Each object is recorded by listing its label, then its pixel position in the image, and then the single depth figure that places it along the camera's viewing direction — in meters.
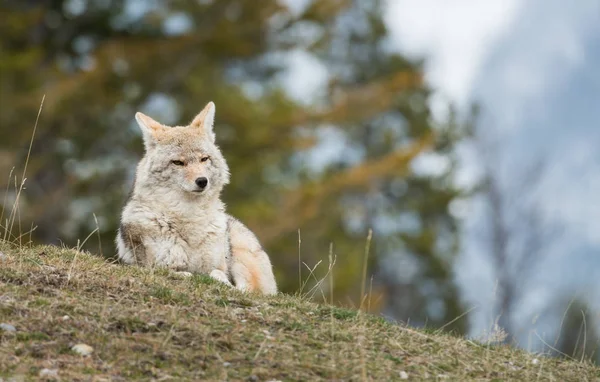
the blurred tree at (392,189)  62.62
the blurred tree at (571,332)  51.24
